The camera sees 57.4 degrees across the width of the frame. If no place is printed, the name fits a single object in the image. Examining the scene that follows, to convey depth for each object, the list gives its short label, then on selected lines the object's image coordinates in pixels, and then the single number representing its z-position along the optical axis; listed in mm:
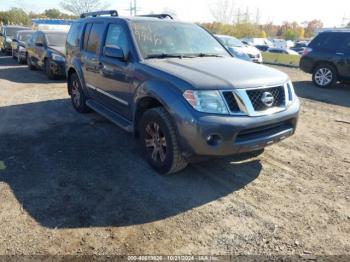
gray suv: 3379
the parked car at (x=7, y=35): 20188
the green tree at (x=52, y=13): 61816
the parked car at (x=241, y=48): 14417
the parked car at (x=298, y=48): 33503
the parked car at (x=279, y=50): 24742
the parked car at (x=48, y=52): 10602
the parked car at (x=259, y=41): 34562
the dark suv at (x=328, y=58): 9820
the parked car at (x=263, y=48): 27456
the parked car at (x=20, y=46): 15055
